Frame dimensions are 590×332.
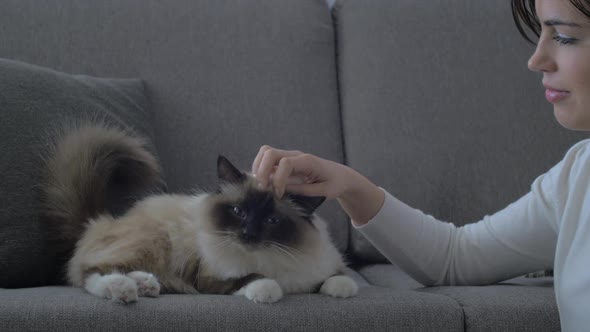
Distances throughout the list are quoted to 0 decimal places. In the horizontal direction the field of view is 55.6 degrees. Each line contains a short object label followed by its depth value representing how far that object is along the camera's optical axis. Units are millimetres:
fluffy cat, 1312
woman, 1115
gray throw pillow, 1273
